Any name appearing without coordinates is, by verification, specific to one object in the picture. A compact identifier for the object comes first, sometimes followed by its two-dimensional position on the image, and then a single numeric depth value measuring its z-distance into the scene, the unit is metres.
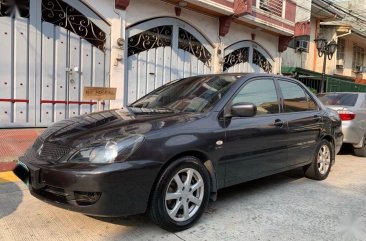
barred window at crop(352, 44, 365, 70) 25.97
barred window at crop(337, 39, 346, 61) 23.72
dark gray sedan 3.21
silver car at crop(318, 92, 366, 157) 7.96
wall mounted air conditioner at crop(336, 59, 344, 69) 23.47
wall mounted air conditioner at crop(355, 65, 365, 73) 26.03
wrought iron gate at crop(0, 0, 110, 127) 8.24
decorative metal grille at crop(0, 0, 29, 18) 8.05
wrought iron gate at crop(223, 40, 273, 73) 14.26
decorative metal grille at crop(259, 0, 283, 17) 14.80
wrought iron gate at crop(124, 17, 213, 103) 10.76
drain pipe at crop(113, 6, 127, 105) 10.01
